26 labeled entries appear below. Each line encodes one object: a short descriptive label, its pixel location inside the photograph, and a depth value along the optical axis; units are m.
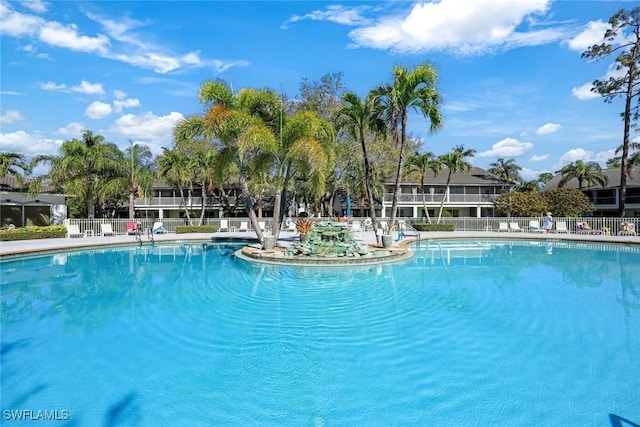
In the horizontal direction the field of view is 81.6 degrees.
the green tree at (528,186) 49.16
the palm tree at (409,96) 15.48
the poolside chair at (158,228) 24.22
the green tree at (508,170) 48.81
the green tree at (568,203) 28.38
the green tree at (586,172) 35.22
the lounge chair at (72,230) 22.42
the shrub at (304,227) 17.75
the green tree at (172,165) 28.17
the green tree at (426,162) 29.38
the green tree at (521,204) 28.86
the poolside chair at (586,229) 24.22
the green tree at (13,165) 25.86
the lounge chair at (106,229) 24.07
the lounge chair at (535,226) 26.17
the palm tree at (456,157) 29.97
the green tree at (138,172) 26.80
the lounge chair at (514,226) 26.44
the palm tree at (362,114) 16.77
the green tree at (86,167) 24.67
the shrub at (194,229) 25.41
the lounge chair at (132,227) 23.59
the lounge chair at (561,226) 24.86
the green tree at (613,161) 53.98
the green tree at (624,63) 24.41
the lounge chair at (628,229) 23.55
